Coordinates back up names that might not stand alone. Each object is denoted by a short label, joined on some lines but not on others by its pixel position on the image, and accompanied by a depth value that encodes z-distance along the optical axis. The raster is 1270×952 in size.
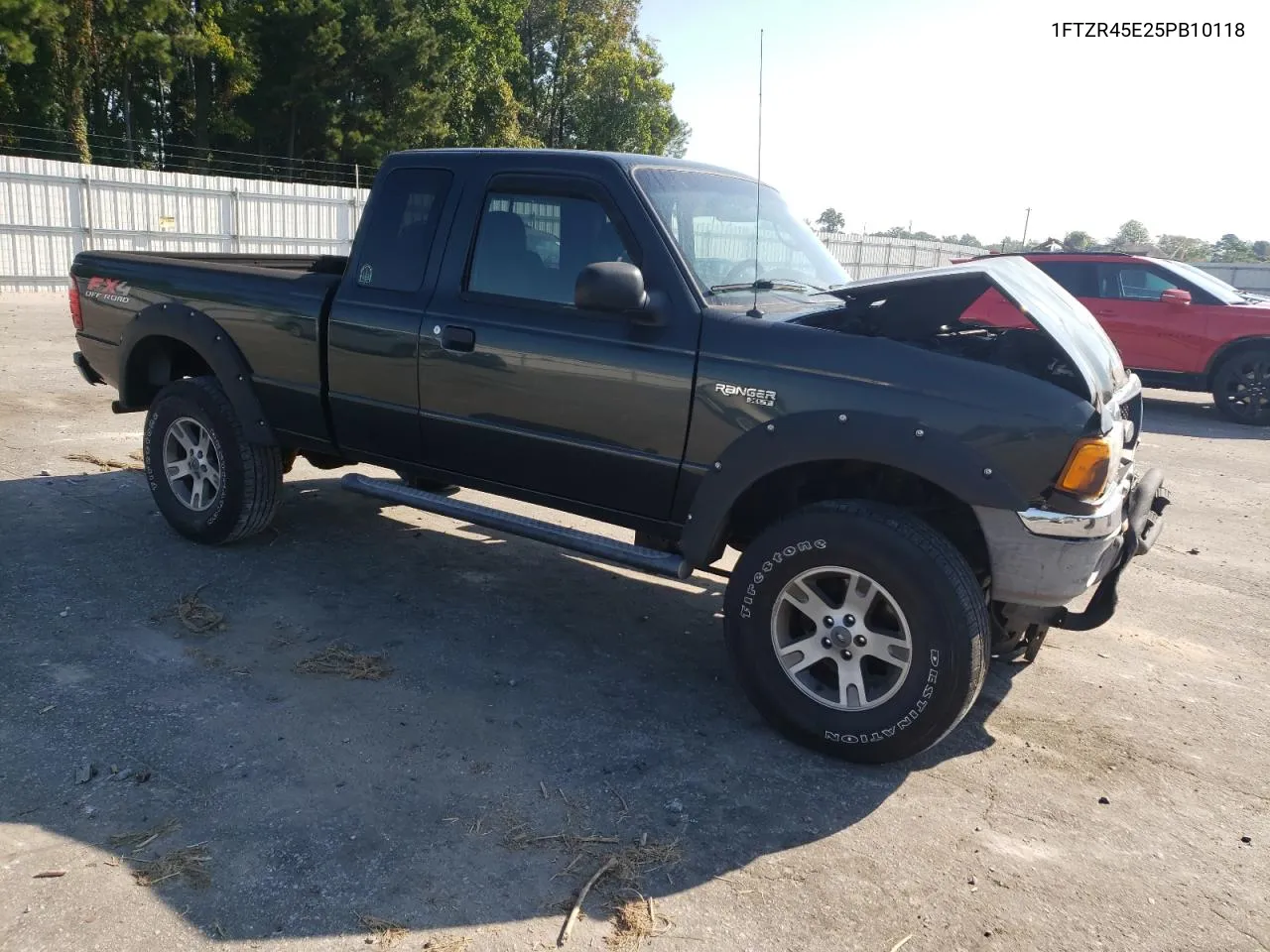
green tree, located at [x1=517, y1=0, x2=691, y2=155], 53.31
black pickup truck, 3.38
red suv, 11.34
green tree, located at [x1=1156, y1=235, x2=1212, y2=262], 44.71
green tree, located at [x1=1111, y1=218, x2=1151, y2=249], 52.46
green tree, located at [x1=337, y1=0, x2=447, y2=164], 37.91
